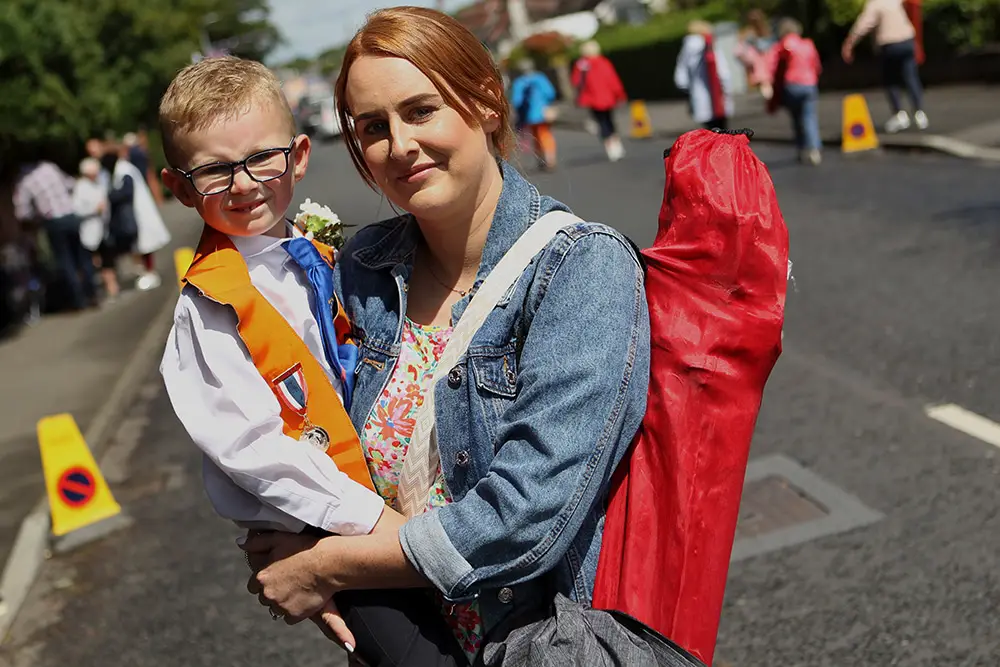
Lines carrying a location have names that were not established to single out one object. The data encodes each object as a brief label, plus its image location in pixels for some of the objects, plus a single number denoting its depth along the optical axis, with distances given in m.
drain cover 4.54
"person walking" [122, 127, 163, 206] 20.69
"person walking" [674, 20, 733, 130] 15.80
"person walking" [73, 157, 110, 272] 13.38
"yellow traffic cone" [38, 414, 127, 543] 5.96
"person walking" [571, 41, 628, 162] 18.23
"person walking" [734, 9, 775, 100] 22.02
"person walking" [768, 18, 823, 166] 13.52
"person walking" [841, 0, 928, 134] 14.30
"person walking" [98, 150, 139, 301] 13.90
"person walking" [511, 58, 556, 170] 17.72
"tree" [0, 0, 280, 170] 11.62
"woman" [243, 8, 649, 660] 1.67
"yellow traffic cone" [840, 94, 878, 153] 13.96
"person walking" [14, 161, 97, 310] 12.74
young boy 1.86
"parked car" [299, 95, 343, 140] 45.97
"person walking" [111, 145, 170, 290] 13.88
